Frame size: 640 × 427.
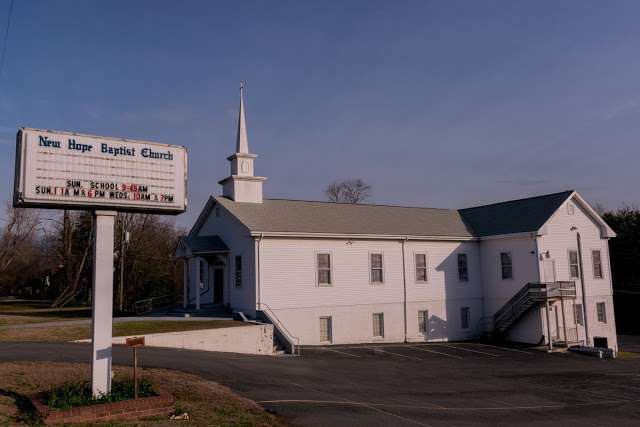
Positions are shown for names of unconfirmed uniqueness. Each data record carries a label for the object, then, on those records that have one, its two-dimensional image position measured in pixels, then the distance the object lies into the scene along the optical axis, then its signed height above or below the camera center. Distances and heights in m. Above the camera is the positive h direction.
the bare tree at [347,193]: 71.38 +12.04
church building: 28.41 +0.76
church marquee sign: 11.32 +2.55
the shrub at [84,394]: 10.33 -2.13
